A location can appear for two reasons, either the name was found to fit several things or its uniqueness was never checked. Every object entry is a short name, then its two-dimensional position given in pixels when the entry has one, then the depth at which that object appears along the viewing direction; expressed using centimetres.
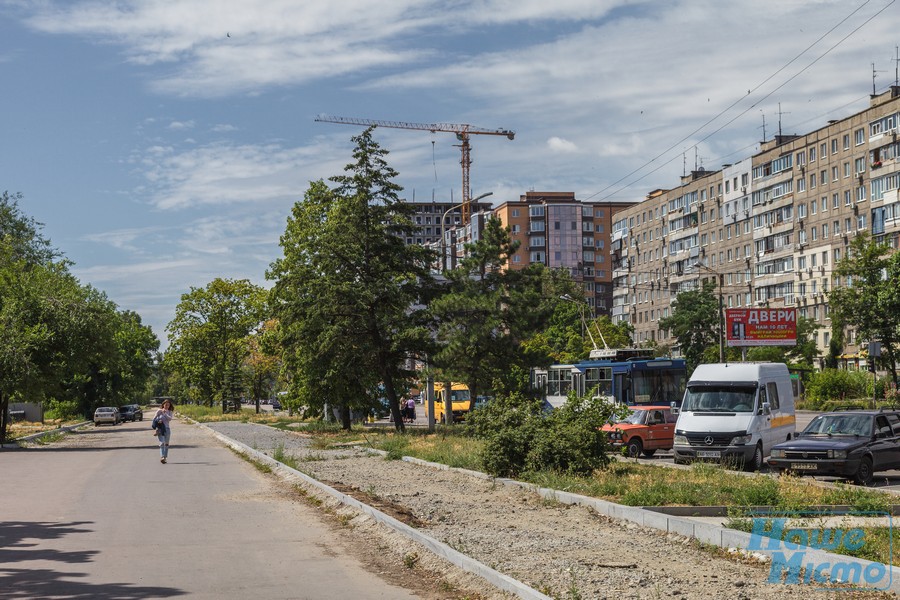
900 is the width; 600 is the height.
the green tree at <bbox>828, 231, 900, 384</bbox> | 6388
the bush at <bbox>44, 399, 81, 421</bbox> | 8294
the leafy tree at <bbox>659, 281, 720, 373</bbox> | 9319
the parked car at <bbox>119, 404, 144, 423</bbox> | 9531
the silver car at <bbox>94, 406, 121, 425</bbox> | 7662
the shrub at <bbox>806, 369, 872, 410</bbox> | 6744
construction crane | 16938
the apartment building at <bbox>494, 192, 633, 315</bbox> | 15475
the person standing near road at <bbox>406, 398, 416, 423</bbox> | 6462
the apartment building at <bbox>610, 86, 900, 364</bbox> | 8144
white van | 2391
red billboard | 6975
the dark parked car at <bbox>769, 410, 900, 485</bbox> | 2005
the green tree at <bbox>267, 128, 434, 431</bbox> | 4278
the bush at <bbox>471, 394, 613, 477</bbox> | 1895
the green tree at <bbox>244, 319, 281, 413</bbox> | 8329
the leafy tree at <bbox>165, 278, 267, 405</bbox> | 9506
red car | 2938
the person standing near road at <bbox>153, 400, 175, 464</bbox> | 2941
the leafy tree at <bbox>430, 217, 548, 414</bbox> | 4444
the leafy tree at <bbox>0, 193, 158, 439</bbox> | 3812
